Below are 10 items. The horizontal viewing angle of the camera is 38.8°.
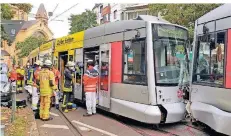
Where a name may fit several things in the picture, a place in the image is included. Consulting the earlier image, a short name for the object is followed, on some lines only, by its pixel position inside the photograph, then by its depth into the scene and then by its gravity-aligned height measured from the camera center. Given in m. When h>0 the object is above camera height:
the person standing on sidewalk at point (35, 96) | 10.26 -0.90
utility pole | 8.16 -0.89
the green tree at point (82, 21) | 41.58 +5.98
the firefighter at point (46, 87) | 9.24 -0.54
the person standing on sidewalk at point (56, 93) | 11.74 -0.90
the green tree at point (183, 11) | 18.34 +3.28
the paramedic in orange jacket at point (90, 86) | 9.91 -0.55
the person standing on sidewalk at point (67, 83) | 10.85 -0.50
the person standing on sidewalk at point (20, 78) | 18.98 -0.57
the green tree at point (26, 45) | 54.31 +3.88
